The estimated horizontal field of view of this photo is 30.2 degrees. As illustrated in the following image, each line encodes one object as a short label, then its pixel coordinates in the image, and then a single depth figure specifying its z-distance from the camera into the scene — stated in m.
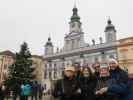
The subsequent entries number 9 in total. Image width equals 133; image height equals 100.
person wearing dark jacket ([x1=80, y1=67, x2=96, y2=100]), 5.54
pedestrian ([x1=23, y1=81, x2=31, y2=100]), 13.28
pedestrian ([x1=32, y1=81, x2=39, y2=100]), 16.02
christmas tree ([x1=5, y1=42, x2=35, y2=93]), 32.88
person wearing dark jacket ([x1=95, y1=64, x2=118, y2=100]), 4.92
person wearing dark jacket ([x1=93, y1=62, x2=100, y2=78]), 6.18
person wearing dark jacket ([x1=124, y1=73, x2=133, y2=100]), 4.77
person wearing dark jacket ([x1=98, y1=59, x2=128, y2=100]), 4.73
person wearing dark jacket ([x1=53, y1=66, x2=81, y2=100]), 5.36
